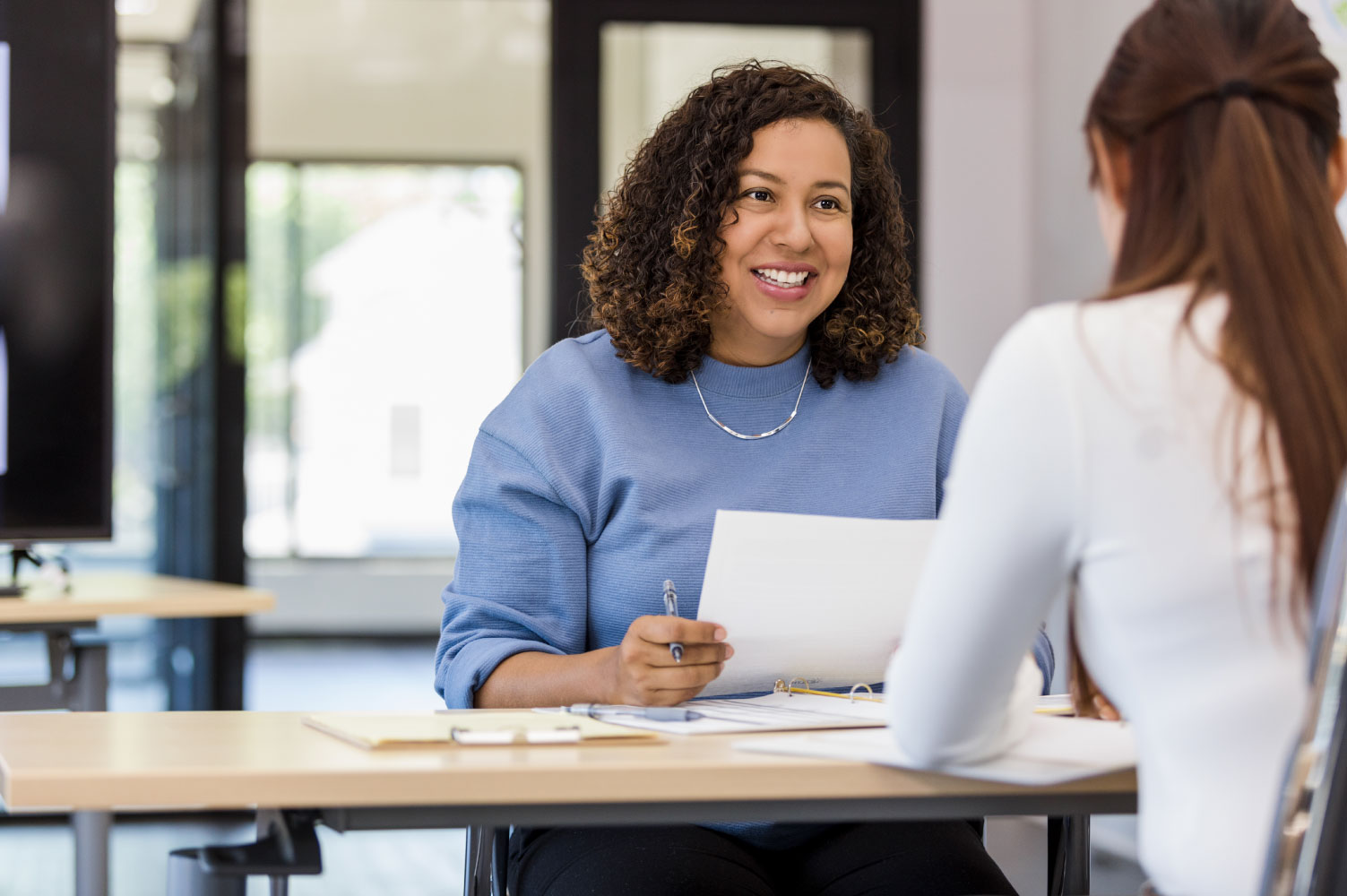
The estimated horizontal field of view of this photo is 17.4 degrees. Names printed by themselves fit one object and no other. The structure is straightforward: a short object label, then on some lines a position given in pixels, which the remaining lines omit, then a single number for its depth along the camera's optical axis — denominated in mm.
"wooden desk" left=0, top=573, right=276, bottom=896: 4430
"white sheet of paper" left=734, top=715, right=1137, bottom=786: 3309
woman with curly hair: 3638
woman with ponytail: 3172
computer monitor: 4953
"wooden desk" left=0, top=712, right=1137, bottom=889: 3278
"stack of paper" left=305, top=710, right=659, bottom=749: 3366
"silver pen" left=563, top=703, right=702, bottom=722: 3477
